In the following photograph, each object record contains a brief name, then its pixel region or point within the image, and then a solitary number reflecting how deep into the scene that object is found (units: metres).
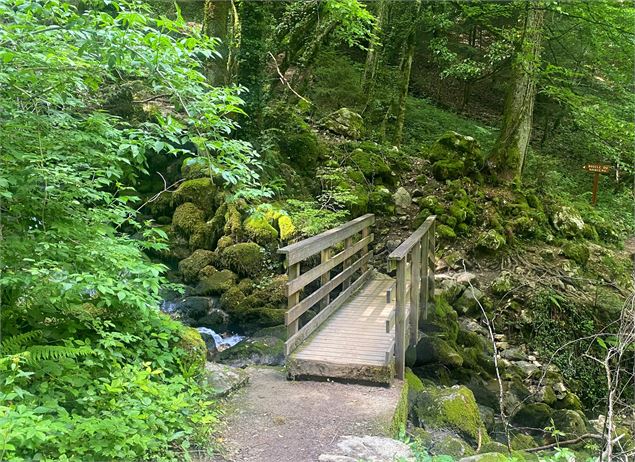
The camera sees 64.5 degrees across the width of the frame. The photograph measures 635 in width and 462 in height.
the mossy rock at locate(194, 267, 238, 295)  8.77
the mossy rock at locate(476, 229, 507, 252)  10.05
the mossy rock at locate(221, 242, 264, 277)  8.97
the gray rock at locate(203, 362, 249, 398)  4.50
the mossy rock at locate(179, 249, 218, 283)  9.16
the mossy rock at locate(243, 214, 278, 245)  9.26
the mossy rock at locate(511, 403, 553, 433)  6.24
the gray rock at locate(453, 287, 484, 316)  8.80
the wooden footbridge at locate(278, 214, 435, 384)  5.07
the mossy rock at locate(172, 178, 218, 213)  10.37
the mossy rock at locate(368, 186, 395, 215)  11.11
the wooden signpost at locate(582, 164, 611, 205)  14.51
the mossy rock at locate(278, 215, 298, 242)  9.05
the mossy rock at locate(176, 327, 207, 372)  4.37
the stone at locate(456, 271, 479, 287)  9.29
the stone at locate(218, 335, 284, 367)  6.55
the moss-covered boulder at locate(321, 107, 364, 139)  13.20
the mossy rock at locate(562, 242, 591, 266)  10.01
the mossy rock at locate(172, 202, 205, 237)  9.95
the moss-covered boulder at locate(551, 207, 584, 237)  11.05
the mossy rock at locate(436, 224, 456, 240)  10.41
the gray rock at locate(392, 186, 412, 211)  11.34
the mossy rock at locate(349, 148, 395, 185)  11.66
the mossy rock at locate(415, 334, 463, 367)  6.80
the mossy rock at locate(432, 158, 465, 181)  11.85
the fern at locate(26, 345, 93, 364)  3.29
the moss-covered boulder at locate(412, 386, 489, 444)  4.76
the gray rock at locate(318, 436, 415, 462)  3.47
